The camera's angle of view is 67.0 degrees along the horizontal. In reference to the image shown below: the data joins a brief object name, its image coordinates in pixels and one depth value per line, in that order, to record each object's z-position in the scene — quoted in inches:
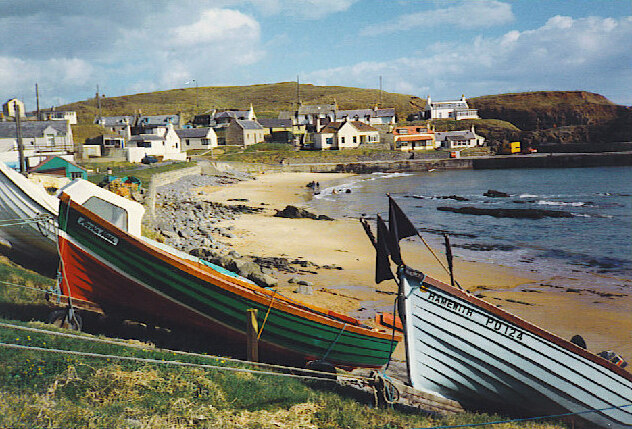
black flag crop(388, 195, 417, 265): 319.0
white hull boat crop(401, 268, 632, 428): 319.9
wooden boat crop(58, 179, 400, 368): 371.6
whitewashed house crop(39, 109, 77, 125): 3471.0
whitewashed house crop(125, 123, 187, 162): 2259.4
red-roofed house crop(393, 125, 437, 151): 3772.1
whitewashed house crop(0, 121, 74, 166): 1899.6
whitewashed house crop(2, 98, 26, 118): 3120.1
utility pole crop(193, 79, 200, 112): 5949.8
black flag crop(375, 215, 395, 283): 330.6
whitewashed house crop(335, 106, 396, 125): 4429.1
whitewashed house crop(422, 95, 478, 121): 5083.7
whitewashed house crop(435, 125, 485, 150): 3909.9
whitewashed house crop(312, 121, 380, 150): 3521.2
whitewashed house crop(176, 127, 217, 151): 3363.7
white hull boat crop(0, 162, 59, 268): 487.5
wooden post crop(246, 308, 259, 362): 339.3
